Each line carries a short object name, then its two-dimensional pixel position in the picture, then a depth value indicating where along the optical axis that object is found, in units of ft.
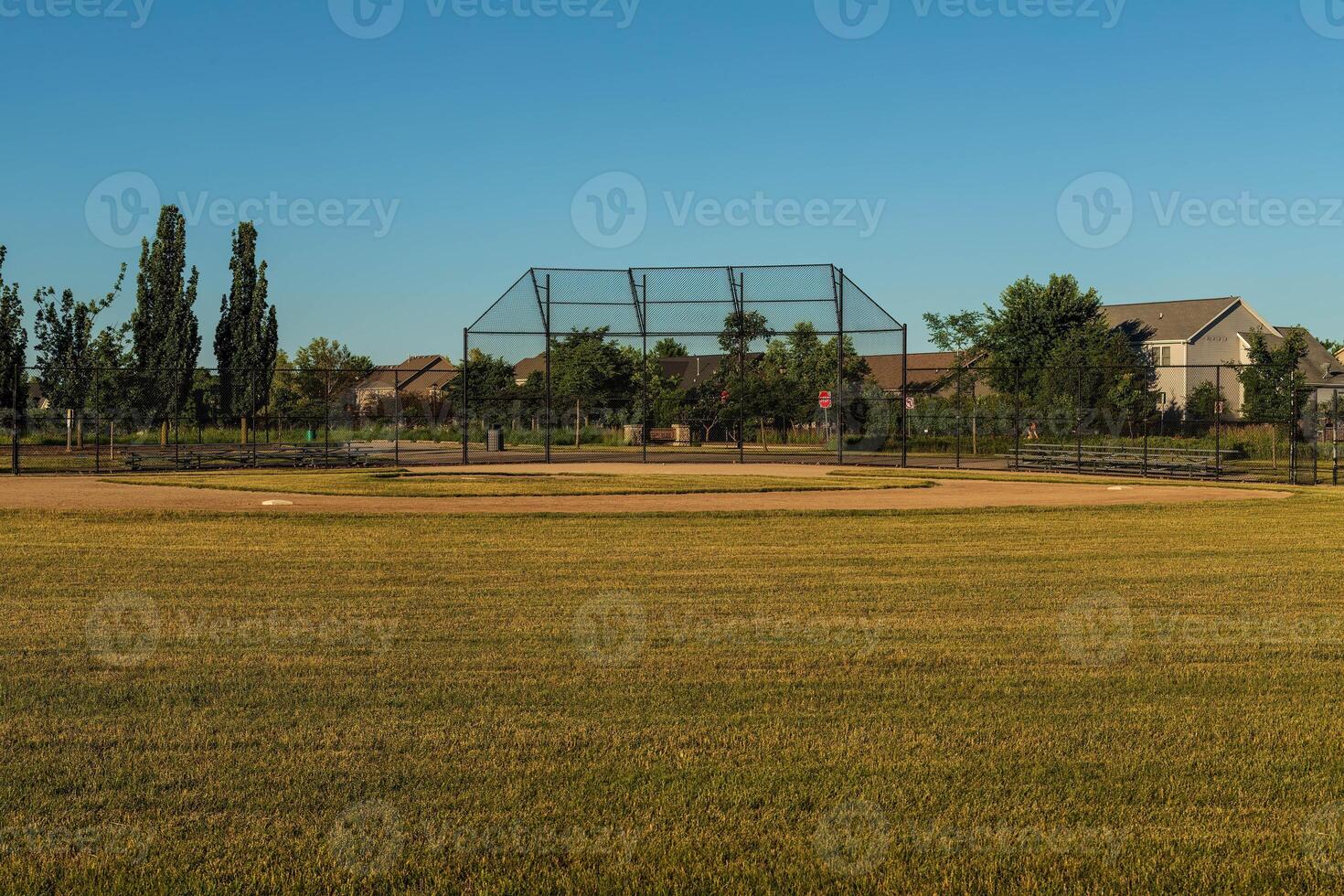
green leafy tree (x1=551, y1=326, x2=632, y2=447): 188.65
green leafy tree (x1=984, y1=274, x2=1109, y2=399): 195.62
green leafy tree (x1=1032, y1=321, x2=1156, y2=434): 149.28
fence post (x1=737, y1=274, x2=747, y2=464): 108.91
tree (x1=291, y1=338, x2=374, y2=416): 302.04
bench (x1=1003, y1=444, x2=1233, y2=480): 93.61
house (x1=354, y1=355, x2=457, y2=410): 313.77
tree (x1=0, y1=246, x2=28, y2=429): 136.46
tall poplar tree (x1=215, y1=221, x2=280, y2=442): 170.09
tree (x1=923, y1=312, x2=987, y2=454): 208.13
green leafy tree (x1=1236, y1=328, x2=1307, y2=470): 148.22
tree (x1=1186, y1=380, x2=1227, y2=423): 151.80
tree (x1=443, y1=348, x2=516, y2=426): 176.03
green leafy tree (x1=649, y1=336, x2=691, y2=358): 210.45
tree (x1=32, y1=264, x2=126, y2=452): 144.97
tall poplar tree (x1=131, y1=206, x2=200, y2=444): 158.81
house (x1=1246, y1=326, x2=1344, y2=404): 216.74
